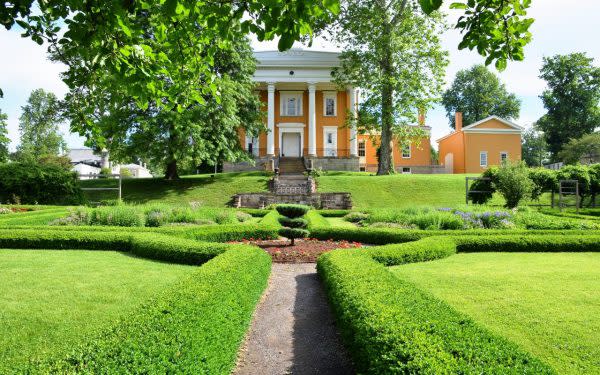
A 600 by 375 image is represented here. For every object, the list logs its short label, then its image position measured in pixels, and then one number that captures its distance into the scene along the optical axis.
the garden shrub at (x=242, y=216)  15.69
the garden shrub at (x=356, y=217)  16.55
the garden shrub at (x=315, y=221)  12.42
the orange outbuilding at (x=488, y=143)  40.12
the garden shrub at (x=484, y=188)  21.02
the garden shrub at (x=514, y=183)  18.52
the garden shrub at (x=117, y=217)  13.22
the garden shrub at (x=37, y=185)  20.84
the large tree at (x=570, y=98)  46.09
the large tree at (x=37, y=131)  64.91
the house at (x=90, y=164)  63.27
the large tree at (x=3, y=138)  42.61
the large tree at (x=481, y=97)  58.56
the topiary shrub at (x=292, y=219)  10.06
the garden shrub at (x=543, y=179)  21.75
